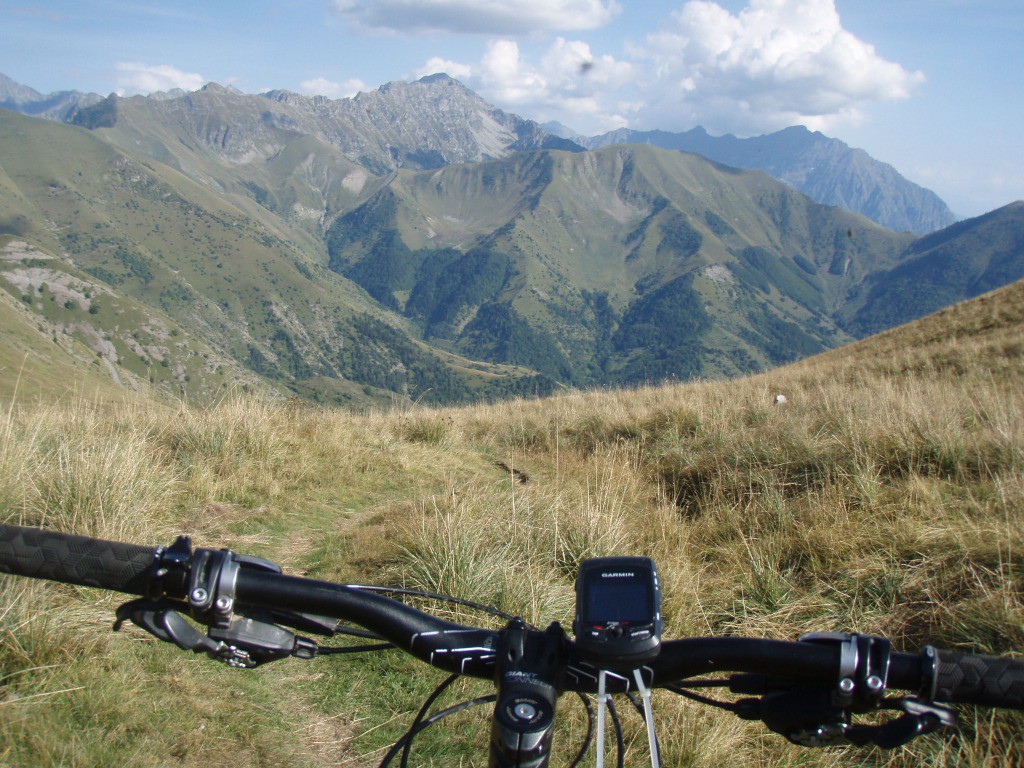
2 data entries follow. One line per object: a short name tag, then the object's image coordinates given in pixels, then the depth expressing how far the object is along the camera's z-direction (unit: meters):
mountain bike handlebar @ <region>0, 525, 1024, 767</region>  0.53
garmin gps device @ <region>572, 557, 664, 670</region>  0.53
